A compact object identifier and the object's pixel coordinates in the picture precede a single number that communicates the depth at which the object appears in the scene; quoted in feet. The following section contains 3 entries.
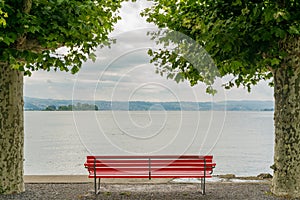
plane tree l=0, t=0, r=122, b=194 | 27.50
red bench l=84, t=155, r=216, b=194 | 30.19
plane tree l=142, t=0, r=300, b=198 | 27.73
